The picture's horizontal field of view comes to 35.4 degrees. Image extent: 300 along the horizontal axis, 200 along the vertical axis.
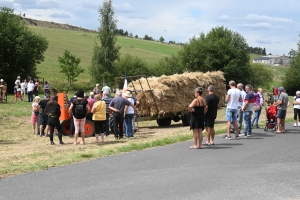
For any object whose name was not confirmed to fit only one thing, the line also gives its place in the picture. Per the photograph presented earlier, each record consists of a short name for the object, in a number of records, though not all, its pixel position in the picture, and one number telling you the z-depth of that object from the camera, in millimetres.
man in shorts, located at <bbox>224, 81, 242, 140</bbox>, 15836
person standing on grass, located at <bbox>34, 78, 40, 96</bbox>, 36531
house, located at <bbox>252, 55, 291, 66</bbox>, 160800
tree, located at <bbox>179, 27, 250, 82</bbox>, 60406
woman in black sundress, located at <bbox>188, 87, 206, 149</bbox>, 13387
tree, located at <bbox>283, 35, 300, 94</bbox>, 74312
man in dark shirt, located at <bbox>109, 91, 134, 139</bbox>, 17047
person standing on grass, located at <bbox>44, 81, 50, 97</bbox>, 33031
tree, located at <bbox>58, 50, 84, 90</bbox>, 46844
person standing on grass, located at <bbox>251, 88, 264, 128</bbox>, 19373
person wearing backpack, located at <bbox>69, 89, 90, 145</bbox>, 15344
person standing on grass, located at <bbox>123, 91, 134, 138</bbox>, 17547
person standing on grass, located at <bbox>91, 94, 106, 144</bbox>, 16156
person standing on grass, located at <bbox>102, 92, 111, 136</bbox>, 17936
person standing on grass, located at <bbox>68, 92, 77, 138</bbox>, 17859
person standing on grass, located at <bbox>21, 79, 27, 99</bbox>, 35000
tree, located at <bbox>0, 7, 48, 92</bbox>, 45531
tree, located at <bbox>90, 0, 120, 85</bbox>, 51000
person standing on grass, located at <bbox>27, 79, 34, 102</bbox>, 32469
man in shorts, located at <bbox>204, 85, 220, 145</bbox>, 14219
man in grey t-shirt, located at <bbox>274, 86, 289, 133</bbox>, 18141
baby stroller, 18547
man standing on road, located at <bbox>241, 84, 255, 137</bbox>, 16641
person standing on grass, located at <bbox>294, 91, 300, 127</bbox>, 20562
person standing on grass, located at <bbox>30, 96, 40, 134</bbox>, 19344
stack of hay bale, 20953
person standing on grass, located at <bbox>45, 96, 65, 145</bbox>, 15516
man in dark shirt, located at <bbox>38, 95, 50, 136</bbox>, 18203
